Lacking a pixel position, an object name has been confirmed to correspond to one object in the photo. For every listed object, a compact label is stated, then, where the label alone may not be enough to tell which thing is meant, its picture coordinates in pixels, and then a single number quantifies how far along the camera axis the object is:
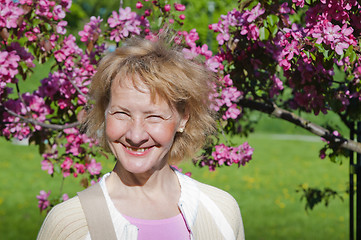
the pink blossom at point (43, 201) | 4.02
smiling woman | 1.93
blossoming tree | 3.11
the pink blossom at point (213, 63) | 3.31
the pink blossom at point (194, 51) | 3.29
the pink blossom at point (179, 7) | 3.60
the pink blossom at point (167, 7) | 3.65
